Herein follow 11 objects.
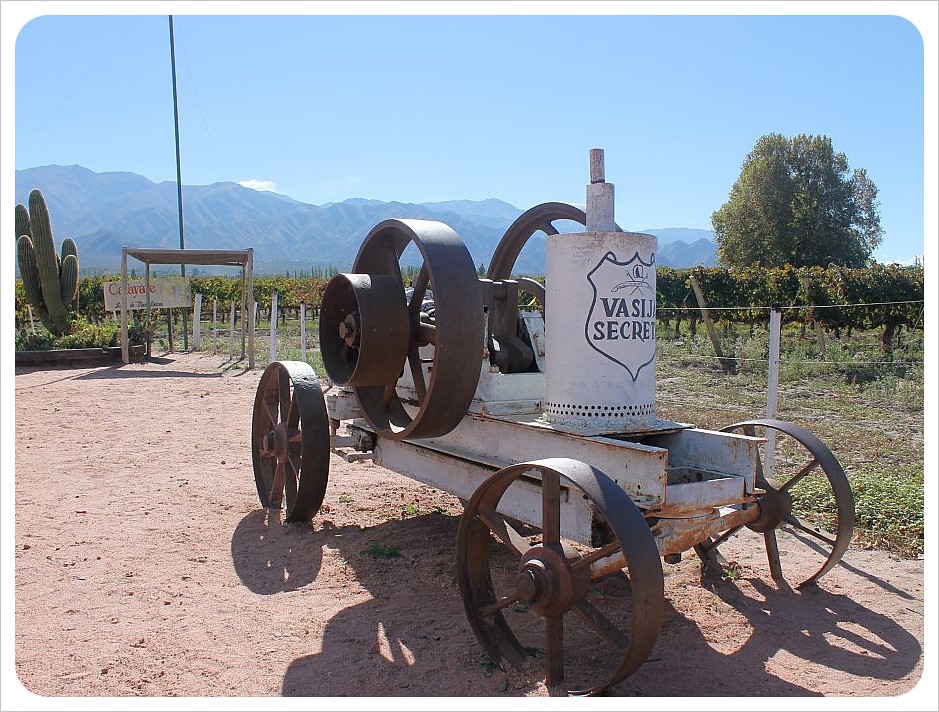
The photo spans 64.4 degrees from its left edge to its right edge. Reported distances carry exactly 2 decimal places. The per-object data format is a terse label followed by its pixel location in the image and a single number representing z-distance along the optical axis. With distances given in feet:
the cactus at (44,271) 57.88
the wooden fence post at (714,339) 43.11
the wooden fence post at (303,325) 40.91
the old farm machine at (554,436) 9.76
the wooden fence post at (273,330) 40.14
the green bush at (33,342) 50.93
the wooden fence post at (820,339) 44.78
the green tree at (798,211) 114.73
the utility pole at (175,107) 73.76
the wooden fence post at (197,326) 57.54
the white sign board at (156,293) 53.21
